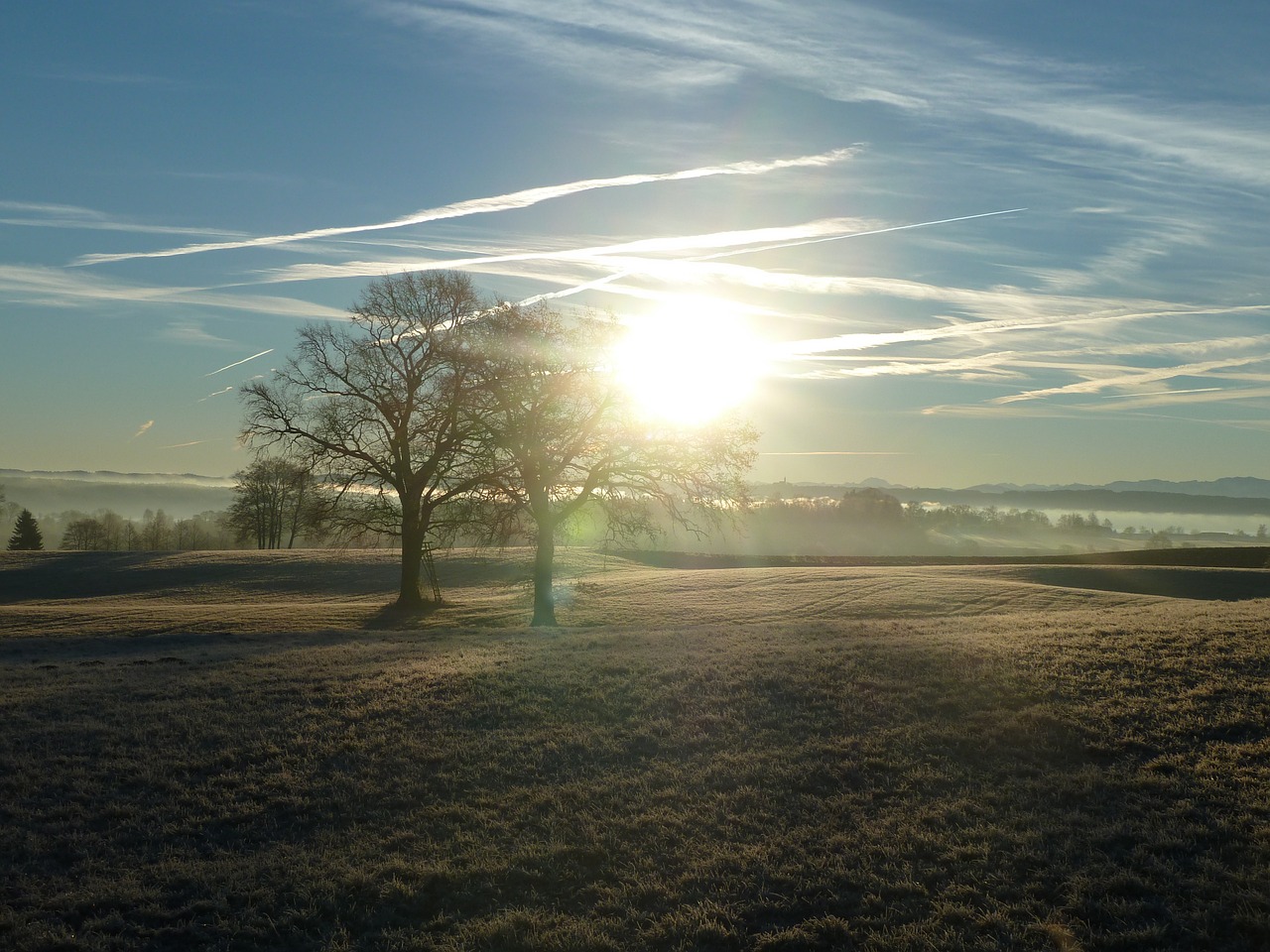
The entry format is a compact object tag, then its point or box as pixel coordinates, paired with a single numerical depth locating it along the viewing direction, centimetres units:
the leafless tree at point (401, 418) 3334
